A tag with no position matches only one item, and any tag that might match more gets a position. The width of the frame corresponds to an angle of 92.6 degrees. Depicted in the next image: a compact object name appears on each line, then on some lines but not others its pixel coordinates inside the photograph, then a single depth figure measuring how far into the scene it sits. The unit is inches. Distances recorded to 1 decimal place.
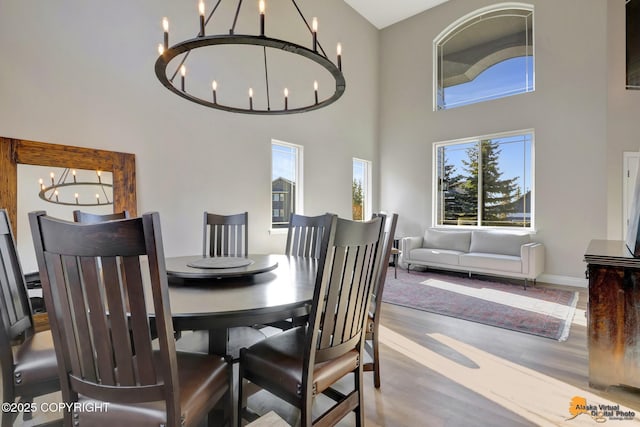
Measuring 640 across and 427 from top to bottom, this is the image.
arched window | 201.0
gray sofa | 170.2
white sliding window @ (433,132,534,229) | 197.5
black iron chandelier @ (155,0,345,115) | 59.1
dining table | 43.0
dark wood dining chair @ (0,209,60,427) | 45.8
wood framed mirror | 95.0
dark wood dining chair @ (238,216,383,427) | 44.3
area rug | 115.7
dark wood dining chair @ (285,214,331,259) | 100.7
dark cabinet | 67.9
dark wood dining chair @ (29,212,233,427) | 31.4
